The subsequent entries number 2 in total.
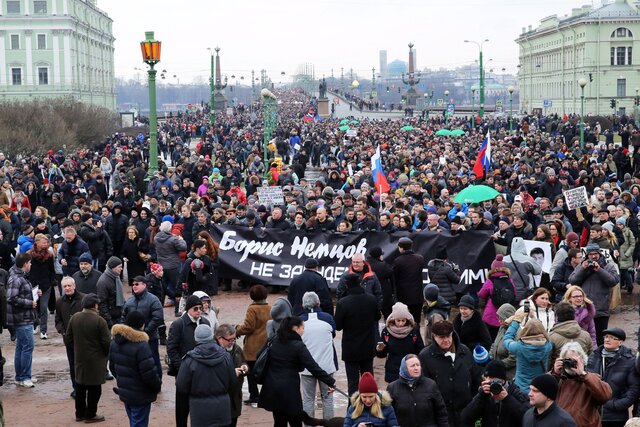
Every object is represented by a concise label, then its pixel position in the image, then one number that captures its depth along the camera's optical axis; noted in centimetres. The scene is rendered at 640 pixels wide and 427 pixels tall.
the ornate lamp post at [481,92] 6102
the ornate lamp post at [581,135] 4249
